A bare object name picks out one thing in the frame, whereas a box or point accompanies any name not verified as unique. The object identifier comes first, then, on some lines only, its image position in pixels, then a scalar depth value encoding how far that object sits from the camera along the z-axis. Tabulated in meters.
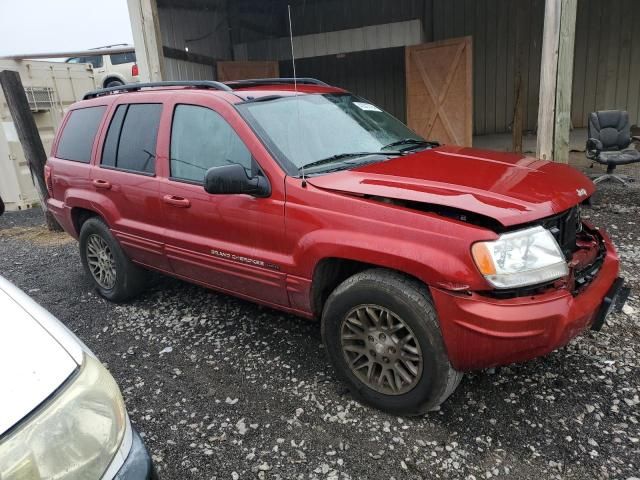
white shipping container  8.96
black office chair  7.36
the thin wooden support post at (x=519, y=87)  9.69
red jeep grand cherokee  2.29
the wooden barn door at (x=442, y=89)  9.03
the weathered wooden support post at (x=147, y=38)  7.02
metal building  9.57
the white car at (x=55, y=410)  1.26
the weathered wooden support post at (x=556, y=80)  5.89
